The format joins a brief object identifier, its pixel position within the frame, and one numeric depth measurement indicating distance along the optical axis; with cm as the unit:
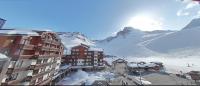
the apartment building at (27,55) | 836
